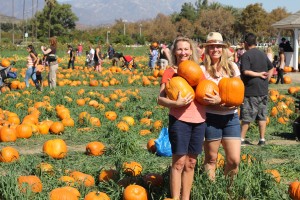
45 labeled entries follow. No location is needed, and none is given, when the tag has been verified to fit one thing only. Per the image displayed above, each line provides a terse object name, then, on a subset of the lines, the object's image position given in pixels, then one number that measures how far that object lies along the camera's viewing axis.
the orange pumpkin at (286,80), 18.50
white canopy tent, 24.78
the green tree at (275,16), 68.31
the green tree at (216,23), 78.56
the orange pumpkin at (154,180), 5.01
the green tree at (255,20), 64.31
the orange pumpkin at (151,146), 7.35
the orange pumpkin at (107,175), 5.27
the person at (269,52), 13.58
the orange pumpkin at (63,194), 4.57
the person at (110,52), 33.34
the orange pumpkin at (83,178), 5.21
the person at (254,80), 7.60
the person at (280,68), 17.40
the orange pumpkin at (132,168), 5.32
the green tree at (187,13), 97.94
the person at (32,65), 15.13
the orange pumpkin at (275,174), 4.94
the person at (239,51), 18.96
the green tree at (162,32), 86.19
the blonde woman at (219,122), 4.66
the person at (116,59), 27.14
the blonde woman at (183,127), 4.29
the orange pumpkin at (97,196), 4.55
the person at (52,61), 15.35
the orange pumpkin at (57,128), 8.87
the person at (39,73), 15.26
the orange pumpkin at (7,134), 8.16
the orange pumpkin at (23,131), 8.39
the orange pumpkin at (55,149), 6.89
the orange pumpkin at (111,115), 10.11
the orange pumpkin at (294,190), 4.74
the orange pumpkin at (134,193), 4.63
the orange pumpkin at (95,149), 7.17
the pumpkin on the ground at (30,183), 4.70
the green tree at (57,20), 87.62
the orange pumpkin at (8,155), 6.58
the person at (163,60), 21.88
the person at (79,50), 41.34
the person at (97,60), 23.30
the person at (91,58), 27.39
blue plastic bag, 7.04
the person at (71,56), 25.23
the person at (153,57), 24.28
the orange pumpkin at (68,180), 5.13
